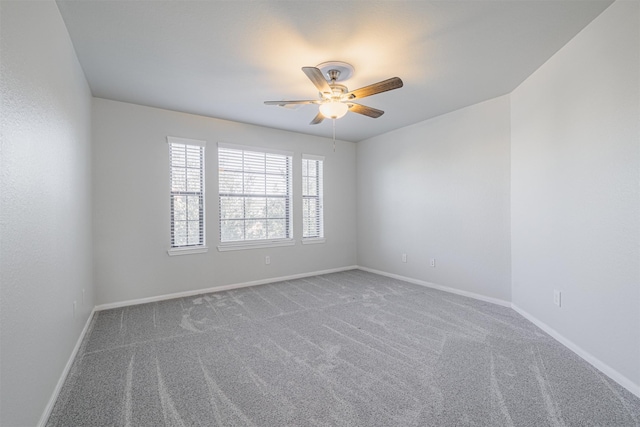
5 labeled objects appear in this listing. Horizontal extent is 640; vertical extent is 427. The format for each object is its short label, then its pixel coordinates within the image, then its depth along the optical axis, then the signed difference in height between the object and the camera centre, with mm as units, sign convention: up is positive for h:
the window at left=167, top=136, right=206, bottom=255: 4094 +272
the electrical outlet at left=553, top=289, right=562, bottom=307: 2672 -778
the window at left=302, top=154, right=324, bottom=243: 5332 +291
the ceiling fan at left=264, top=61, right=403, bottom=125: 2545 +1082
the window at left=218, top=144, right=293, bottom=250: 4484 +283
